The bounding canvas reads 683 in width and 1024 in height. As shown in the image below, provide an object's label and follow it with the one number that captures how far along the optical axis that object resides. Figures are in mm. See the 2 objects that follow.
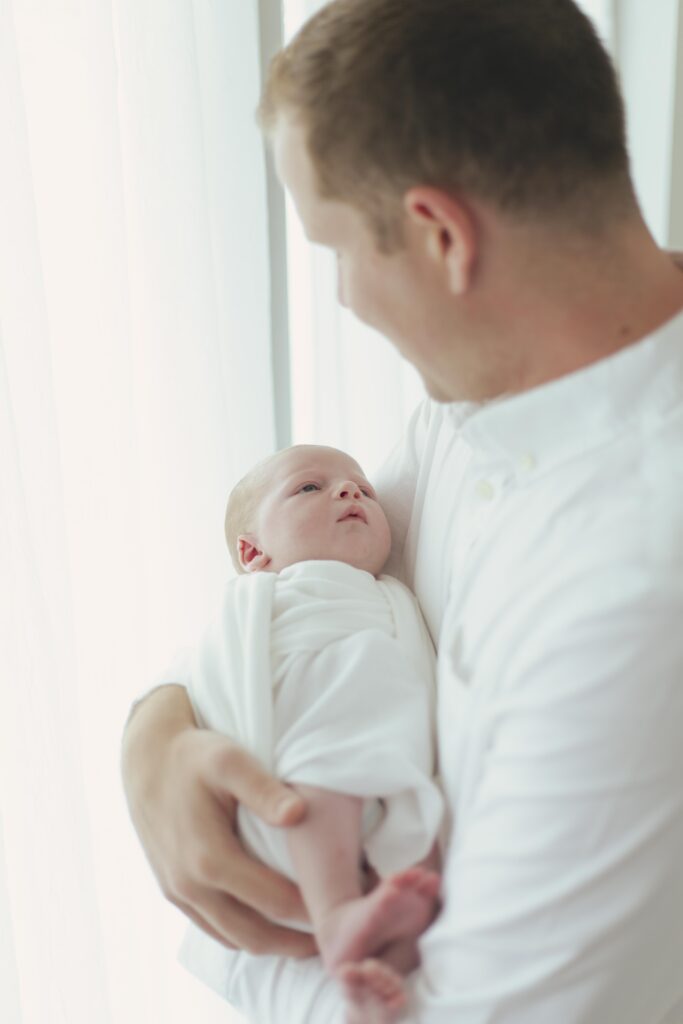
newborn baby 957
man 848
